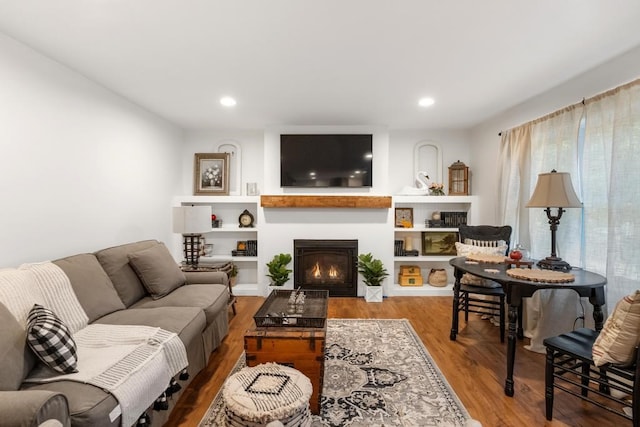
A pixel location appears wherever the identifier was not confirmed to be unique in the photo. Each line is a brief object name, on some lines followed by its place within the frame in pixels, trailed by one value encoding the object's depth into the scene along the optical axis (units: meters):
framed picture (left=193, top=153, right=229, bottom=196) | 4.73
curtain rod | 2.23
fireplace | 4.48
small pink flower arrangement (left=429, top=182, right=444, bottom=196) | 4.62
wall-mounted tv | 4.45
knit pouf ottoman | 1.46
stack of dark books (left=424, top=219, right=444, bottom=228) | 4.64
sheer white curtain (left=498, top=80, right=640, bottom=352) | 2.24
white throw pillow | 3.13
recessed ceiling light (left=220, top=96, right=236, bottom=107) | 3.38
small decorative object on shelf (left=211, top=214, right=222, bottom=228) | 4.66
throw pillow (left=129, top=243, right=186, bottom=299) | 2.75
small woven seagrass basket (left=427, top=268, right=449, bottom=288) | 4.63
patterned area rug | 1.93
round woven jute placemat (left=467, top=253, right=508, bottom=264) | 2.79
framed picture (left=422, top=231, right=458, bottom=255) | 4.74
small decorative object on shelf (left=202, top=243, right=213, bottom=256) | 4.63
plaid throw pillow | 1.48
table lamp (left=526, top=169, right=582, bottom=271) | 2.52
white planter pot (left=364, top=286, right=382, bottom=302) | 4.30
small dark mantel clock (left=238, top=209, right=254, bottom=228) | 4.71
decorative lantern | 4.69
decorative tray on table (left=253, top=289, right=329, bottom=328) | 2.12
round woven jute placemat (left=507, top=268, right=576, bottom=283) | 2.14
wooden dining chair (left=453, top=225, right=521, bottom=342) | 3.04
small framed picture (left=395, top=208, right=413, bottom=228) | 4.79
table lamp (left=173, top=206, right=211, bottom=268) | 3.51
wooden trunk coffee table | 1.94
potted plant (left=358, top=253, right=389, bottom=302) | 4.30
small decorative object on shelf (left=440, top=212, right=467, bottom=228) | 4.66
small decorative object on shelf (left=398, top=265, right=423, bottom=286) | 4.66
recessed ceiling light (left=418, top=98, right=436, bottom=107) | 3.41
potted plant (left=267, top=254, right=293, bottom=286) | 4.28
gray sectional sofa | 1.22
